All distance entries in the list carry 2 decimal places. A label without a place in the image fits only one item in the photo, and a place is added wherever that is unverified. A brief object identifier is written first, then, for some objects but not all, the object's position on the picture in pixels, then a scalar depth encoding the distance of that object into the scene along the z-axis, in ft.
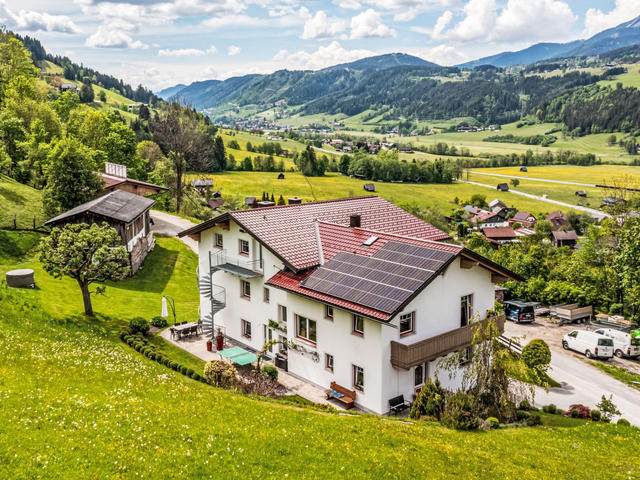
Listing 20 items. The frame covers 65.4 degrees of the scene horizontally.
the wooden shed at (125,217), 151.94
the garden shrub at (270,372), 94.89
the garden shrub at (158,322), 121.19
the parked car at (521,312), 162.50
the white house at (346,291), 82.74
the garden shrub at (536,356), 107.76
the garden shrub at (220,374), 86.02
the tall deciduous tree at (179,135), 287.48
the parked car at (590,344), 129.39
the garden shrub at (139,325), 109.91
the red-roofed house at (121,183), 204.91
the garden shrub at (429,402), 76.23
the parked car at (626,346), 132.05
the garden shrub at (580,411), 91.09
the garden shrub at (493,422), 76.95
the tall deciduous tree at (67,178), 173.78
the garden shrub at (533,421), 81.71
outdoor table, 113.39
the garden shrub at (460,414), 71.10
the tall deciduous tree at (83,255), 102.01
